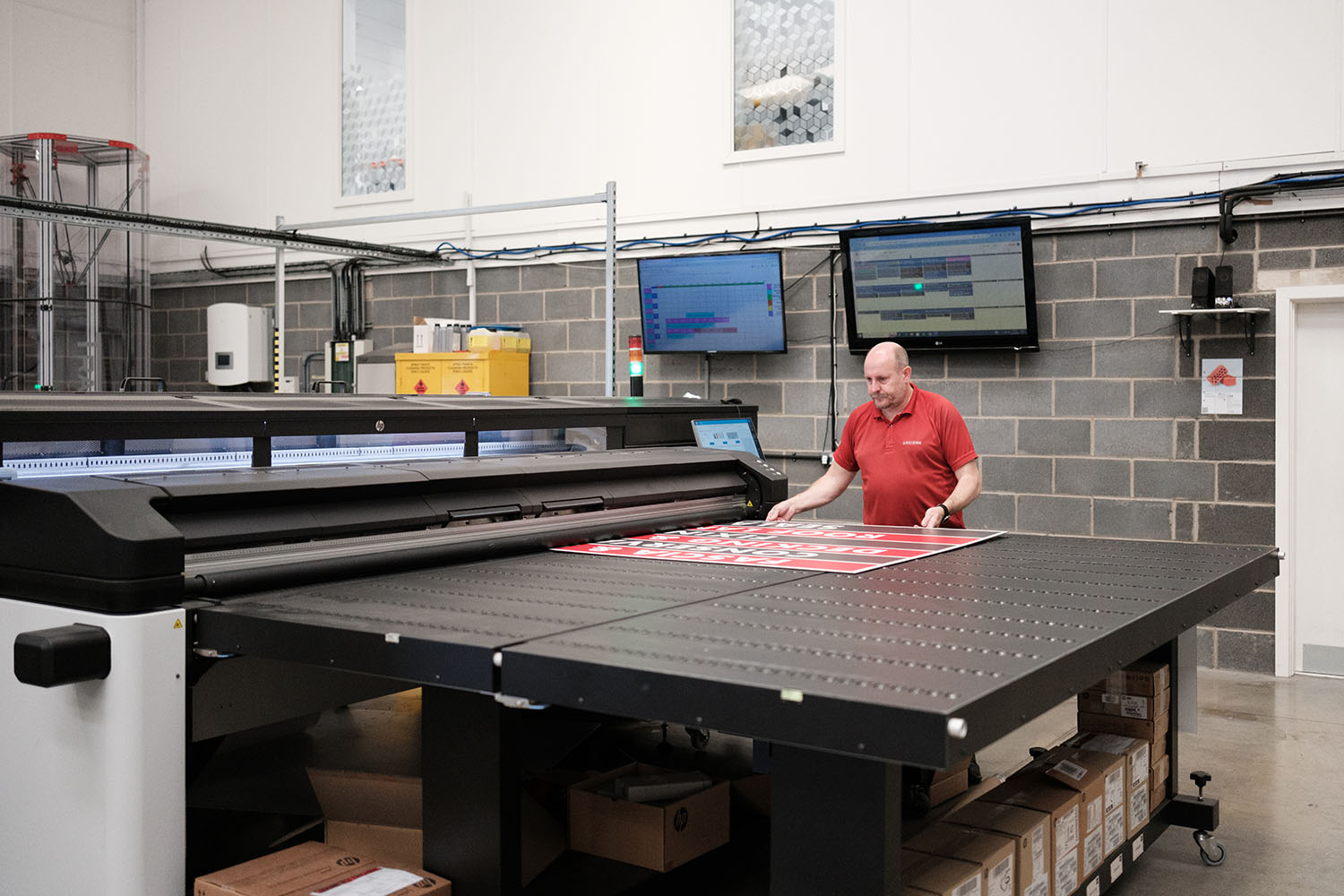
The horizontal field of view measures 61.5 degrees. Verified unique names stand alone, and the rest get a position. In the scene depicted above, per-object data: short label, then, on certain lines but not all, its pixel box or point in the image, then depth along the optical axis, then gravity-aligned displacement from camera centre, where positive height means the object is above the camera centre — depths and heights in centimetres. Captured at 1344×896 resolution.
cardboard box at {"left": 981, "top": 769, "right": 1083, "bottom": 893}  247 -88
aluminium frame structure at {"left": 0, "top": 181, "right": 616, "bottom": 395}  448 +88
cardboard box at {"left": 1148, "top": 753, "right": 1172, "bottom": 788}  311 -99
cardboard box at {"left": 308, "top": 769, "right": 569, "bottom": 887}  233 -87
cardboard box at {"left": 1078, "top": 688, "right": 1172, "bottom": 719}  308 -80
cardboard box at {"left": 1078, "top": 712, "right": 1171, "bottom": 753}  307 -86
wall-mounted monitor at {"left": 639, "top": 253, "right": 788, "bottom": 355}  630 +64
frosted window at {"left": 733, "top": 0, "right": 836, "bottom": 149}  626 +193
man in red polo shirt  420 -14
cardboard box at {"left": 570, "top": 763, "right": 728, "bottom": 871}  252 -94
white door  519 -34
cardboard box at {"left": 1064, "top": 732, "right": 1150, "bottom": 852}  290 -91
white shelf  513 +45
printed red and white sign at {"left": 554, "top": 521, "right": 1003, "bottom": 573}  254 -32
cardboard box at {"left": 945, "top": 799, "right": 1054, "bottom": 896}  230 -86
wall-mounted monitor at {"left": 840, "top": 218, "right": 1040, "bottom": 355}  556 +66
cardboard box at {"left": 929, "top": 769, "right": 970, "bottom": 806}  330 -111
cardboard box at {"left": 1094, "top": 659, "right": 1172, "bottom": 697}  306 -72
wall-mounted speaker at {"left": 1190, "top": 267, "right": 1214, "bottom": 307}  516 +58
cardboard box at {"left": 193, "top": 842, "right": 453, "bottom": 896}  189 -82
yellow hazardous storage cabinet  661 +25
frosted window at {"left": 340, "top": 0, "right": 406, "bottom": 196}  788 +224
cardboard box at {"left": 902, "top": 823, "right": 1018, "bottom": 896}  216 -85
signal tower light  526 +23
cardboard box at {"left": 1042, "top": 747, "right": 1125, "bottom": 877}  263 -88
